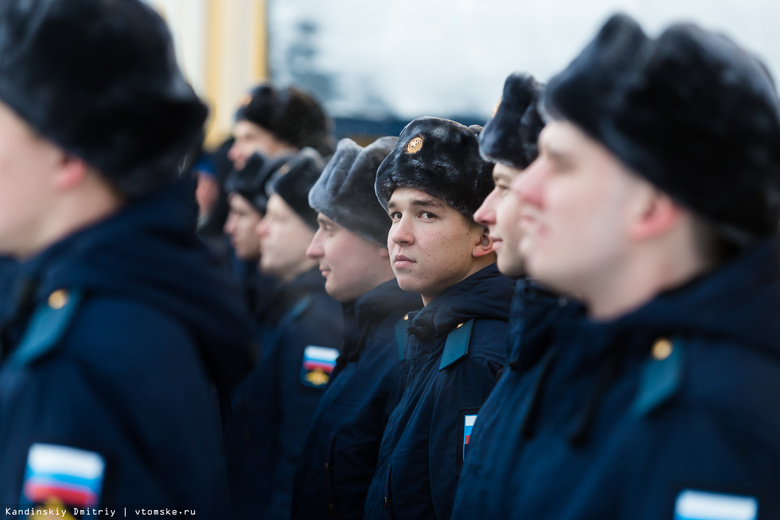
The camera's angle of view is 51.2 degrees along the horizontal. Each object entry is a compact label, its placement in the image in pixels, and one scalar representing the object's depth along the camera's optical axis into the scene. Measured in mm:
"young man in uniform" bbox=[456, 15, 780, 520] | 1243
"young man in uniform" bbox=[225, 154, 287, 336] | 5148
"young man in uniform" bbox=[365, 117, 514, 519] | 2393
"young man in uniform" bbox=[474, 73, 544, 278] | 2236
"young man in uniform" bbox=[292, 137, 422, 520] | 2906
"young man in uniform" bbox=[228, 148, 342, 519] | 3578
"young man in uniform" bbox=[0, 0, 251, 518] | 1386
